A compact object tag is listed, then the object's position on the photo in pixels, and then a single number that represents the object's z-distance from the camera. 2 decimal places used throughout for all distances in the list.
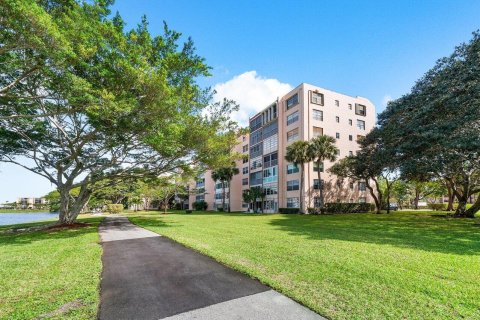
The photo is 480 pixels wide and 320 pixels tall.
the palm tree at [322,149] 34.94
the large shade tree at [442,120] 17.34
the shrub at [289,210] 38.91
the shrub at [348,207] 39.03
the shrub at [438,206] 49.01
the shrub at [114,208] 53.56
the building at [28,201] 110.88
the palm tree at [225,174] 51.31
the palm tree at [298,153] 35.09
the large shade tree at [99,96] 9.59
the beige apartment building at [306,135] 40.09
